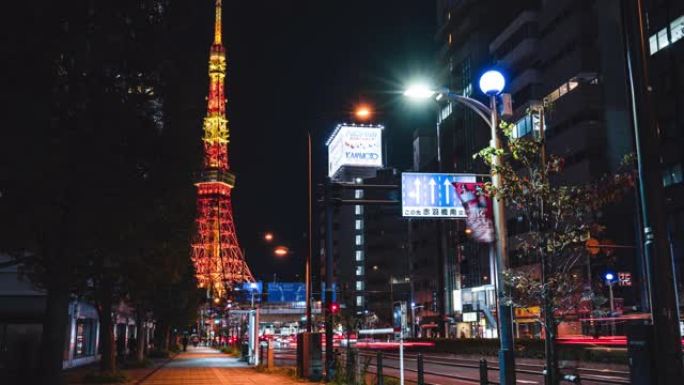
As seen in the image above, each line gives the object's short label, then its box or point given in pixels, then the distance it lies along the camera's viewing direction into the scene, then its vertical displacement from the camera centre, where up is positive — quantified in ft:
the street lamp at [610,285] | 134.80 +7.21
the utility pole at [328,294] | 74.19 +3.52
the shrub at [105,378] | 78.71 -5.78
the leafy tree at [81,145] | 40.04 +10.86
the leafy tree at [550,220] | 30.07 +4.63
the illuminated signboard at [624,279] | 156.02 +9.79
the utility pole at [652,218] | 22.52 +3.55
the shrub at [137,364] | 117.29 -6.41
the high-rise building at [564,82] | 177.88 +69.79
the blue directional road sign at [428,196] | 54.13 +10.00
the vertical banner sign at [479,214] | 37.55 +6.05
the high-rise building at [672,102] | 156.46 +50.42
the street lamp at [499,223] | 34.37 +5.30
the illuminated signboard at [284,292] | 237.66 +11.44
